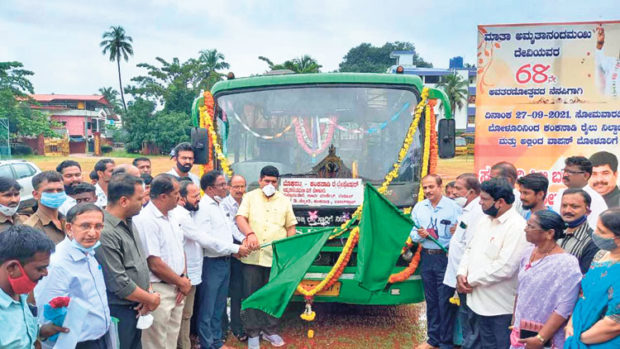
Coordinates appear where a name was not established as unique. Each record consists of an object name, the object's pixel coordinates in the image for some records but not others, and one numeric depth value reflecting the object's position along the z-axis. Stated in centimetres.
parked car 1112
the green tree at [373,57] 8981
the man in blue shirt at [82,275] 278
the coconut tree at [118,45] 5356
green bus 526
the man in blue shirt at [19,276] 217
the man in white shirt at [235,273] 514
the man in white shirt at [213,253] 455
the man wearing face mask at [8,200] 348
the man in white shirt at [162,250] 367
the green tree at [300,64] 3085
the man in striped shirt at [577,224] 321
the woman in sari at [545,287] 298
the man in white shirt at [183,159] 558
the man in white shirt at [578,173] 447
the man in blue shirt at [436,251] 479
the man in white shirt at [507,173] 474
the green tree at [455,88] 5356
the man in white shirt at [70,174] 500
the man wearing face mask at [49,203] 372
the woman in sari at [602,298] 251
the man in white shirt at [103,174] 555
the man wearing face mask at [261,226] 491
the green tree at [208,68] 3919
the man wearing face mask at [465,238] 427
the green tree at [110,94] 6686
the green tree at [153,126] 3738
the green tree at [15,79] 2986
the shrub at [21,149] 3469
